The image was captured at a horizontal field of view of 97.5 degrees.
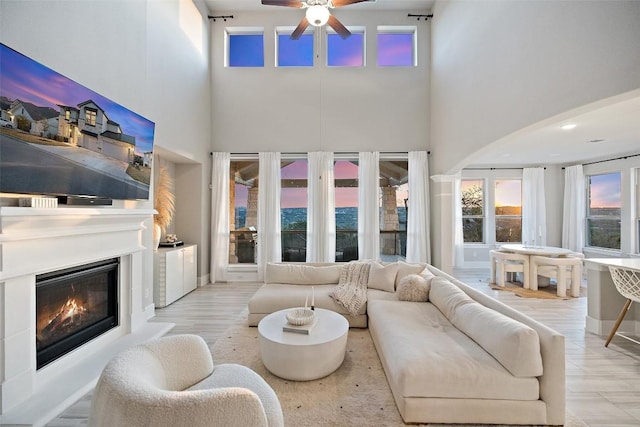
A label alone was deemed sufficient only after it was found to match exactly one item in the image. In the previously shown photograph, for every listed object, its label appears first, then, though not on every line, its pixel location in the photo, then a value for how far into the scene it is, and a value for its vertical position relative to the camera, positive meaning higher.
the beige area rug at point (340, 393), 1.86 -1.34
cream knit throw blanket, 3.26 -0.91
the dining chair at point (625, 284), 2.80 -0.70
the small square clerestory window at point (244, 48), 5.96 +3.56
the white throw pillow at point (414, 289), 3.21 -0.85
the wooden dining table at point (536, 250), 5.03 -0.64
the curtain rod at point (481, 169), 7.11 +1.19
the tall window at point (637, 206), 5.52 +0.20
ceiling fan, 3.16 +2.40
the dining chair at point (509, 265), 5.19 -0.93
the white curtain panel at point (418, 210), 5.65 +0.11
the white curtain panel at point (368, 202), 5.76 +0.27
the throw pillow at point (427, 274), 3.38 -0.74
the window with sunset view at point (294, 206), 6.00 +0.19
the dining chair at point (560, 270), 4.74 -0.95
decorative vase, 4.18 -0.31
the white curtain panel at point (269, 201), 5.77 +0.28
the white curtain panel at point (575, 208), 6.51 +0.19
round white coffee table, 2.19 -1.09
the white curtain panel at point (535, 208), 6.84 +0.19
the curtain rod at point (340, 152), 5.84 +1.32
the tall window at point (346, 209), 5.99 +0.13
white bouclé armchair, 1.08 -0.76
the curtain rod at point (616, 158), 5.54 +1.21
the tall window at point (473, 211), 7.20 +0.12
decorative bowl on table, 2.42 -0.90
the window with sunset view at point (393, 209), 6.00 +0.14
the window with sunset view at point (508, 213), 7.18 +0.07
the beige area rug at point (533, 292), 4.71 -1.34
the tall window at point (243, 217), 5.95 -0.05
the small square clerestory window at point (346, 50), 5.92 +3.50
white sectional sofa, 1.77 -1.00
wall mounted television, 1.88 +0.64
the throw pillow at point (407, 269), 3.62 -0.70
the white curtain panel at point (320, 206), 5.77 +0.19
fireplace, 2.33 -0.88
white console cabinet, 4.15 -0.93
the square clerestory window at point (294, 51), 5.92 +3.47
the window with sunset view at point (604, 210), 5.97 +0.13
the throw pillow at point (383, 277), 3.62 -0.81
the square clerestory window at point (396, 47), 5.96 +3.60
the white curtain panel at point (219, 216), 5.69 -0.03
